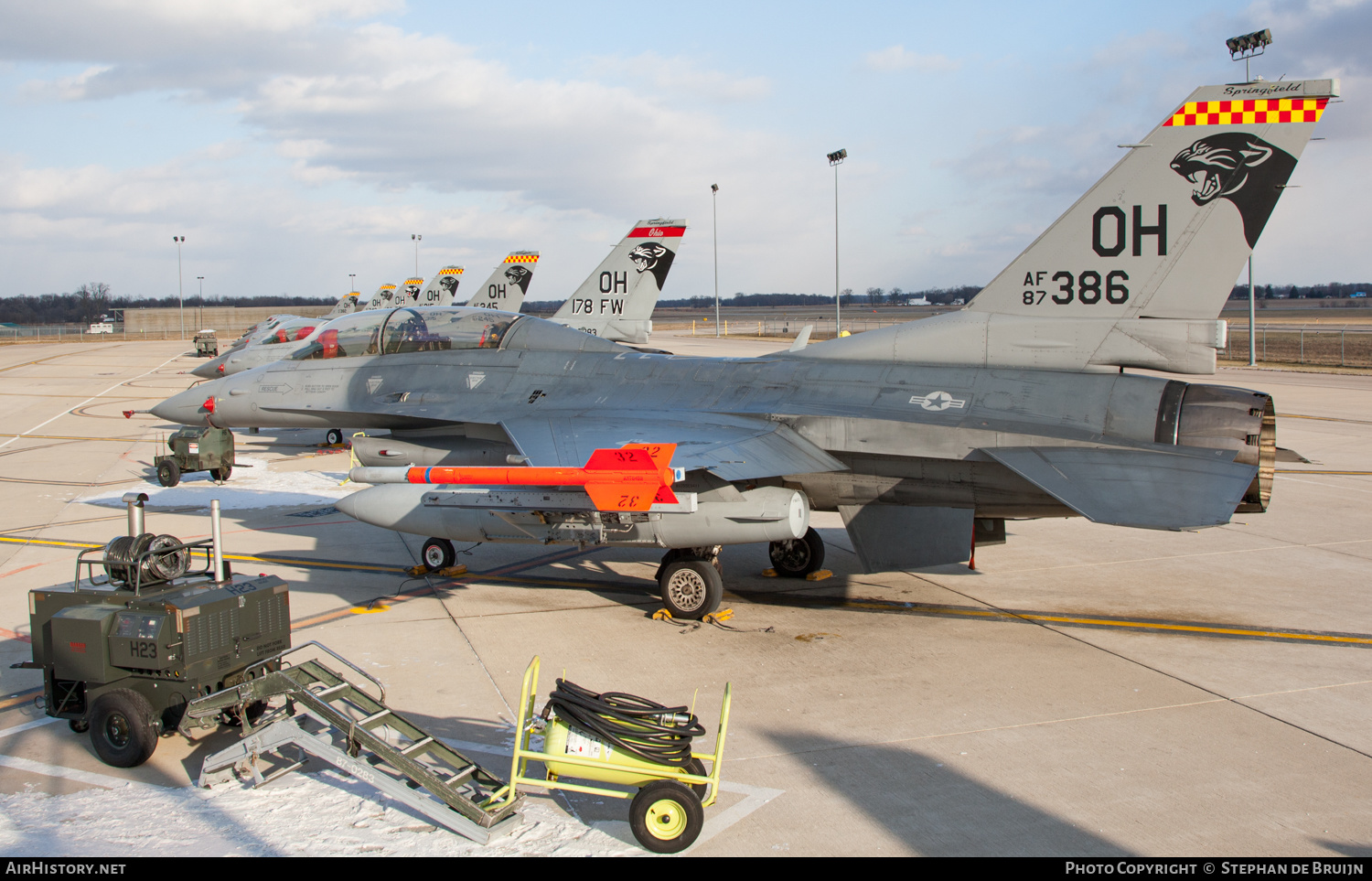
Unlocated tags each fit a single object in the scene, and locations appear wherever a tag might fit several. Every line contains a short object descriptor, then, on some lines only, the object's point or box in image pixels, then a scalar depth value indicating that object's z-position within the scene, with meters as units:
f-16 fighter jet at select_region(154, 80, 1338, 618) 8.56
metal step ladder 5.36
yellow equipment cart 5.22
